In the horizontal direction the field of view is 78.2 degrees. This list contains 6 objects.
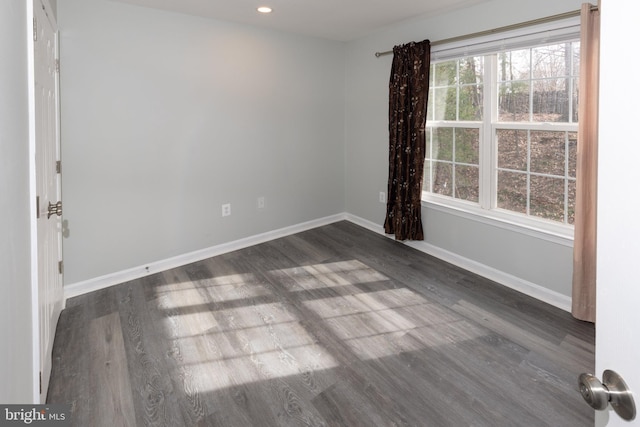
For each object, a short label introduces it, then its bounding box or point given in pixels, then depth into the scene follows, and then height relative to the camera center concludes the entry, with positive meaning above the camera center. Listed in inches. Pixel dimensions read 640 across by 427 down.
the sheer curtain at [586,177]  95.3 +5.3
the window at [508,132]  115.3 +21.9
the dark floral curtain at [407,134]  149.6 +25.6
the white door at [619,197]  25.5 +0.0
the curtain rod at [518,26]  105.0 +51.5
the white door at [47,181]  71.3 +3.6
